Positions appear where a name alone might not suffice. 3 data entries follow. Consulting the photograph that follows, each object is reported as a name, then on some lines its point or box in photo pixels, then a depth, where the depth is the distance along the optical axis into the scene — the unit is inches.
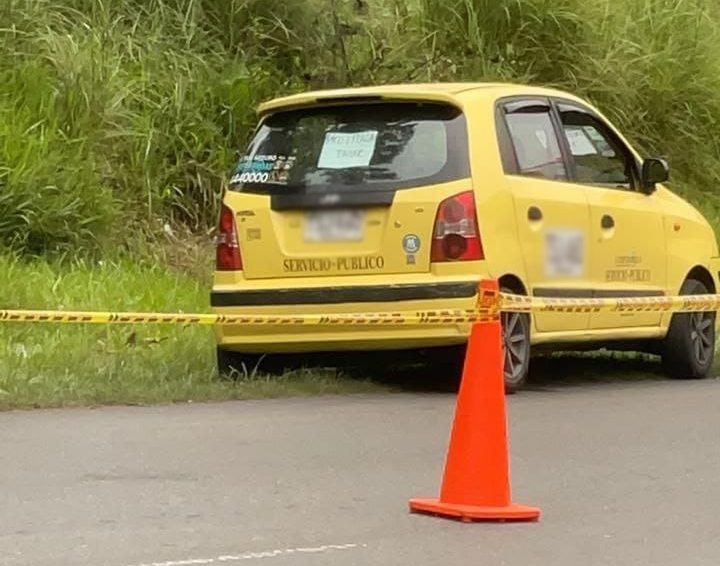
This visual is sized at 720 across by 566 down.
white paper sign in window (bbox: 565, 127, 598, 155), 413.4
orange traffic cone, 252.1
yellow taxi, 369.1
